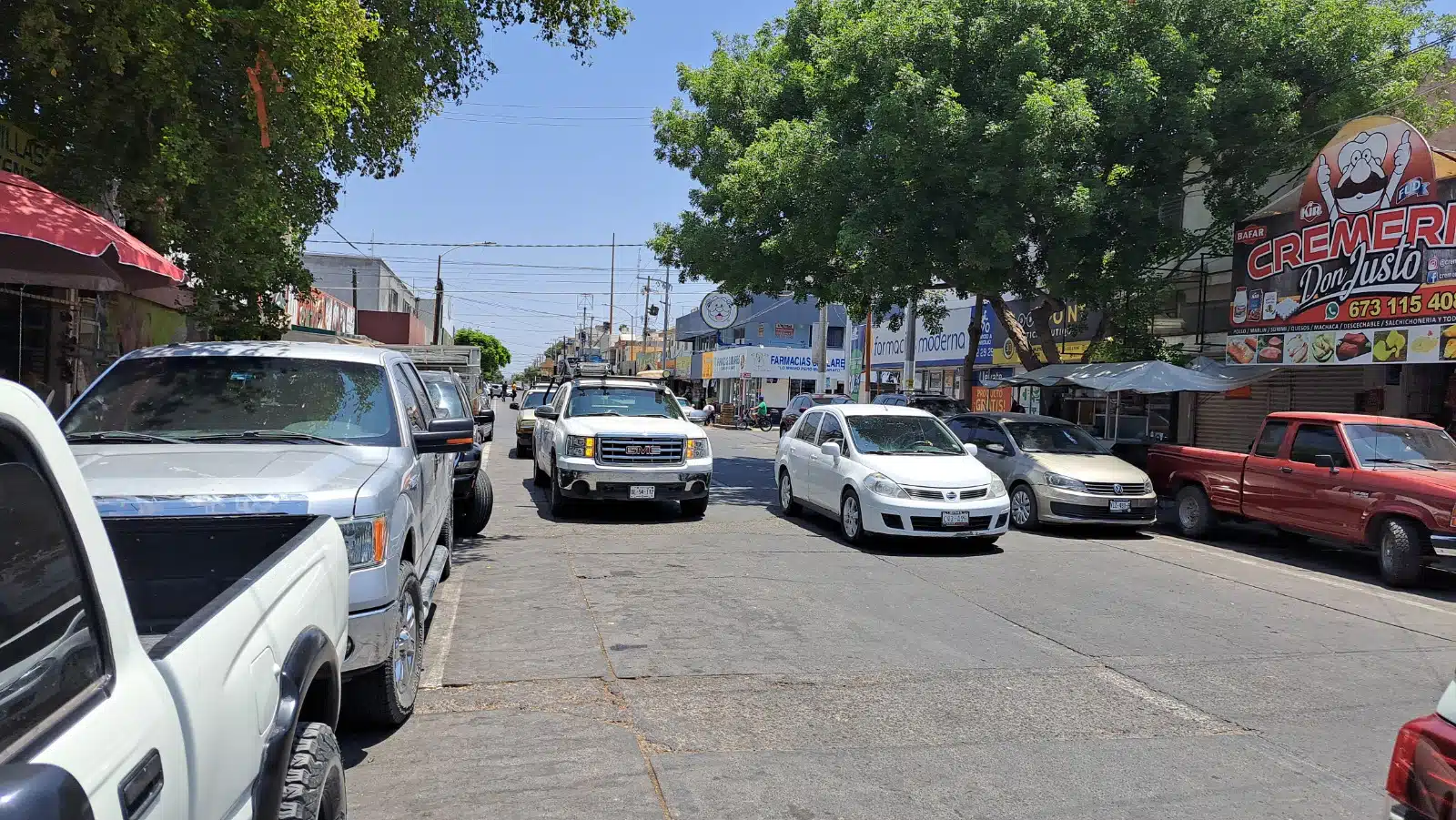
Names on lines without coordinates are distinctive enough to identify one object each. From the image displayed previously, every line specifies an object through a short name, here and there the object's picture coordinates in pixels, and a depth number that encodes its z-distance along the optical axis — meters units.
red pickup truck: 9.78
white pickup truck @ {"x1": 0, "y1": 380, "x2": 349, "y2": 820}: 1.54
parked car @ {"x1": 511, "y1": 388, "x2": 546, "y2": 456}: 23.00
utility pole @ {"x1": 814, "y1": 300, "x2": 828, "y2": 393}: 40.66
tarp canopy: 15.93
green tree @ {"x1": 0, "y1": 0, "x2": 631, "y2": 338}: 7.91
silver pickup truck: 4.14
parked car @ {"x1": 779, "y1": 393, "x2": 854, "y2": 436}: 33.12
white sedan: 10.78
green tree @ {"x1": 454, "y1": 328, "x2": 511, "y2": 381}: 88.88
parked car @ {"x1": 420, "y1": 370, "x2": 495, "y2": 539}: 10.69
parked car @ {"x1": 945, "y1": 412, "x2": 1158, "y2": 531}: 12.70
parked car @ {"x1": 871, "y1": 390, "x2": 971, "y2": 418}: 21.75
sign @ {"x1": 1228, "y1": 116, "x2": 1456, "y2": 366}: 13.41
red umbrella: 6.39
